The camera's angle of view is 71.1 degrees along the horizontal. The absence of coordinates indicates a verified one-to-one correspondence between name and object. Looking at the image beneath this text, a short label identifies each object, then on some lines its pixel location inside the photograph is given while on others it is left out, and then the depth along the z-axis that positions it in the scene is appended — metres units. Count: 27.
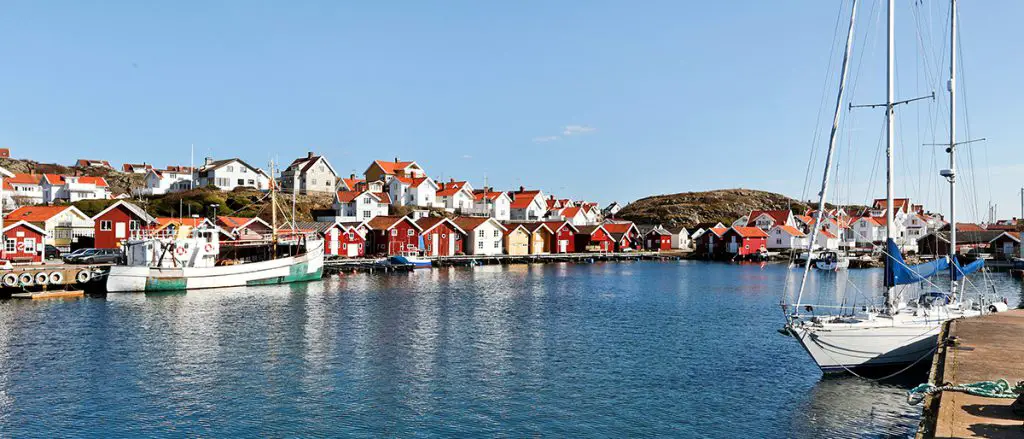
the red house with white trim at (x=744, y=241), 98.00
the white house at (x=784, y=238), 101.19
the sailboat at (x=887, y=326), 21.78
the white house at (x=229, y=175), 99.81
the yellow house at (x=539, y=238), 92.00
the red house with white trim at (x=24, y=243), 53.53
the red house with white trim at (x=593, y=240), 97.62
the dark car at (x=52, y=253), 59.59
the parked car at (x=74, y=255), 55.53
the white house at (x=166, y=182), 101.00
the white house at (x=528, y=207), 112.69
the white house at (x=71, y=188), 94.06
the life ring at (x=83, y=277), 45.44
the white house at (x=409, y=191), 102.31
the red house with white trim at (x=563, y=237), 95.00
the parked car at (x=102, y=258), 55.27
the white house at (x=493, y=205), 106.88
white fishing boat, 46.72
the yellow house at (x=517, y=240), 88.75
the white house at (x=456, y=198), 105.81
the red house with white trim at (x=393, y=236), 76.62
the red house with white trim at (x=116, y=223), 62.50
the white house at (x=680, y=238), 109.50
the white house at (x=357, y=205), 89.00
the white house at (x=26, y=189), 96.05
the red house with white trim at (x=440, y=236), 80.12
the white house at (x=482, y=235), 85.44
